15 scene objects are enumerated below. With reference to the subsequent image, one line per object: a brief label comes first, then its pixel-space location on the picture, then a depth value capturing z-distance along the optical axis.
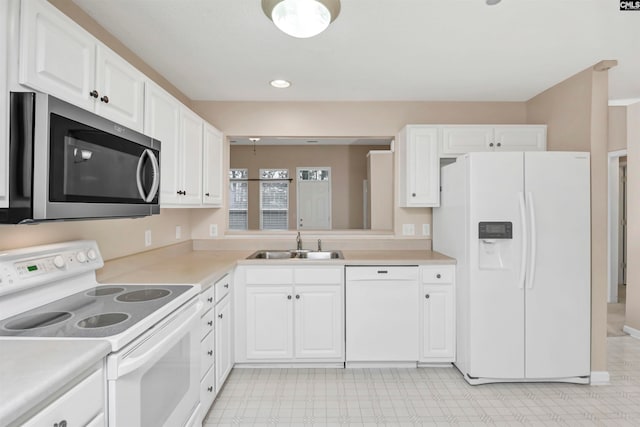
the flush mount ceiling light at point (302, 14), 1.48
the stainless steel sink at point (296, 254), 3.19
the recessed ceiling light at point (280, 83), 2.80
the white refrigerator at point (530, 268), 2.44
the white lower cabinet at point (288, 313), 2.69
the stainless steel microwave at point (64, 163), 1.08
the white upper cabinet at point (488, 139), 3.02
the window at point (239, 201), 6.76
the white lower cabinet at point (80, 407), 0.85
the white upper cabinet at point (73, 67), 1.16
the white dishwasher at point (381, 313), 2.70
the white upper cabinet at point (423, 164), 3.04
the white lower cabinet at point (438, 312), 2.71
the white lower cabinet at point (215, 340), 2.02
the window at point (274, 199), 6.68
